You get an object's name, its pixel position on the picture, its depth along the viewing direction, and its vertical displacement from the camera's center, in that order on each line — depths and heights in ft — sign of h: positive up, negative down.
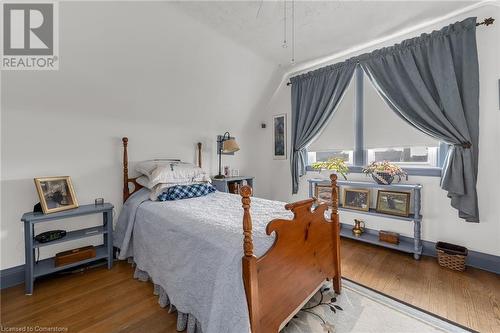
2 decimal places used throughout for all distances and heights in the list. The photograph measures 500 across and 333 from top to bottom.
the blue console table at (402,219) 8.46 -2.23
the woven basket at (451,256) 7.54 -3.26
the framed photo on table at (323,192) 11.07 -1.50
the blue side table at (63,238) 6.34 -2.44
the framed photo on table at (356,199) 9.91 -1.71
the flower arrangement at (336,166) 10.55 -0.17
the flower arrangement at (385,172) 9.04 -0.40
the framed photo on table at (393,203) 8.98 -1.70
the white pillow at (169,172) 8.40 -0.37
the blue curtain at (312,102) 10.91 +3.22
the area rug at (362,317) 5.09 -3.84
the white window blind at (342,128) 10.80 +1.73
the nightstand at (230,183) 11.35 -1.11
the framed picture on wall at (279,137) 13.61 +1.62
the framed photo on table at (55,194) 6.85 -1.00
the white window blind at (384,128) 8.97 +1.49
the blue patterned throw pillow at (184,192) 8.33 -1.17
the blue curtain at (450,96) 7.56 +2.44
